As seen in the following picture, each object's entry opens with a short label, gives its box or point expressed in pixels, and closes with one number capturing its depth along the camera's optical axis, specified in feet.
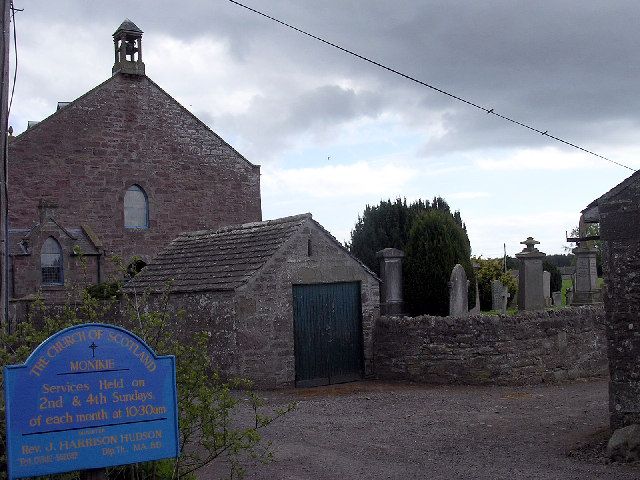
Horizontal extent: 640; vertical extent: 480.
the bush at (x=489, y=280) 88.38
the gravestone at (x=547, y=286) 88.58
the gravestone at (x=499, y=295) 72.84
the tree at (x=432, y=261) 70.23
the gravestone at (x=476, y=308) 70.67
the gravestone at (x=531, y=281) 61.31
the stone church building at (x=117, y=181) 78.69
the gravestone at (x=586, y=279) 77.15
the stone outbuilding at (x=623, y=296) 29.66
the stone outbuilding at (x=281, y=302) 49.01
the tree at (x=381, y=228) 93.91
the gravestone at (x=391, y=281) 62.01
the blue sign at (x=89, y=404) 14.92
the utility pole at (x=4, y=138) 21.29
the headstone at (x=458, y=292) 59.57
